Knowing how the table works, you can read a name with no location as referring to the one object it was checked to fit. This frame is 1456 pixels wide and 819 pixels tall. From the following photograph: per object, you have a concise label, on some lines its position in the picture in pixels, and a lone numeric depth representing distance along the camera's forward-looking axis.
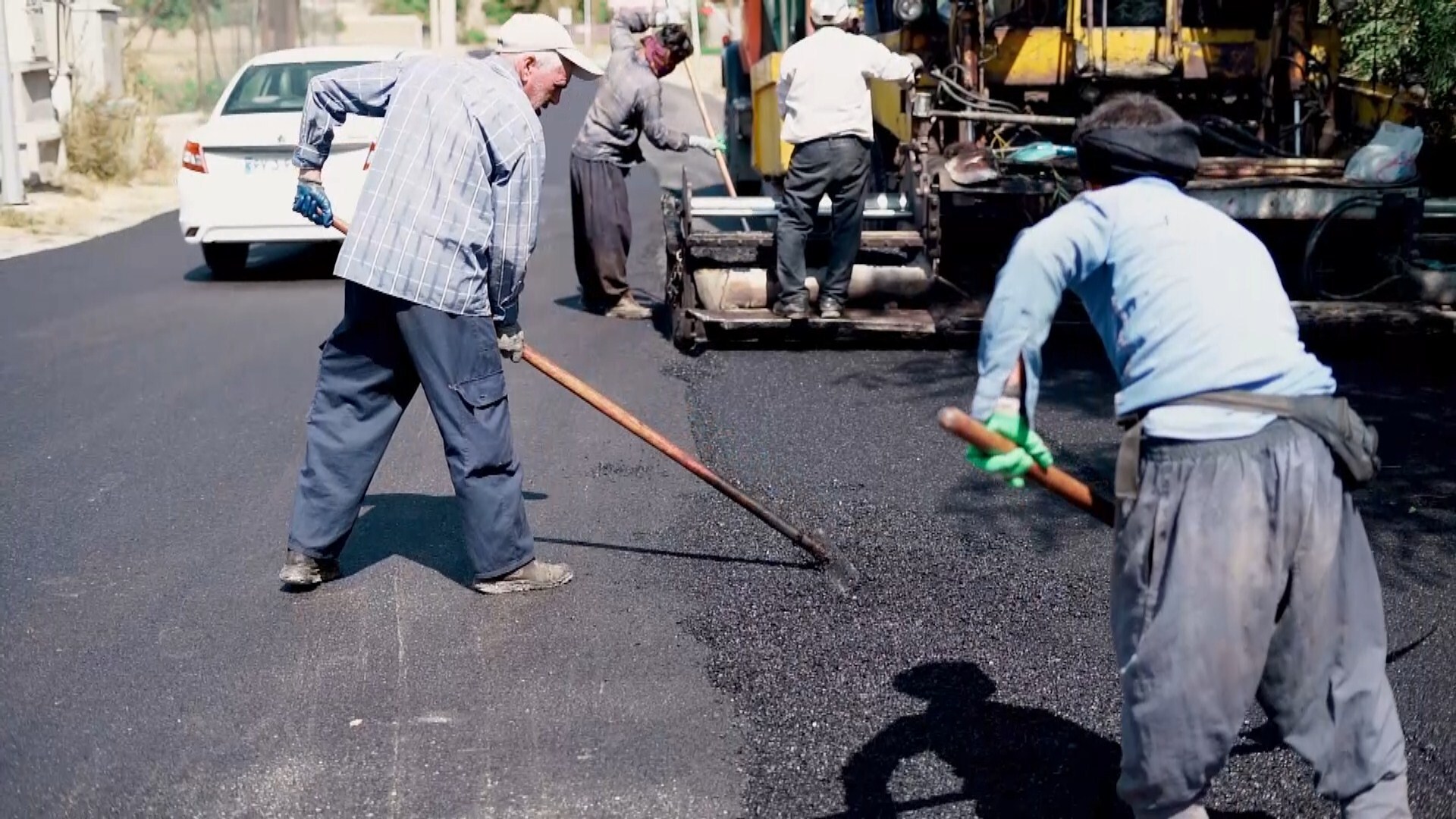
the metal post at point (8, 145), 14.80
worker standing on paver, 8.89
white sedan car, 10.93
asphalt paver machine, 8.73
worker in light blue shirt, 3.15
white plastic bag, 8.53
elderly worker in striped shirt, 4.91
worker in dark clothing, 9.98
